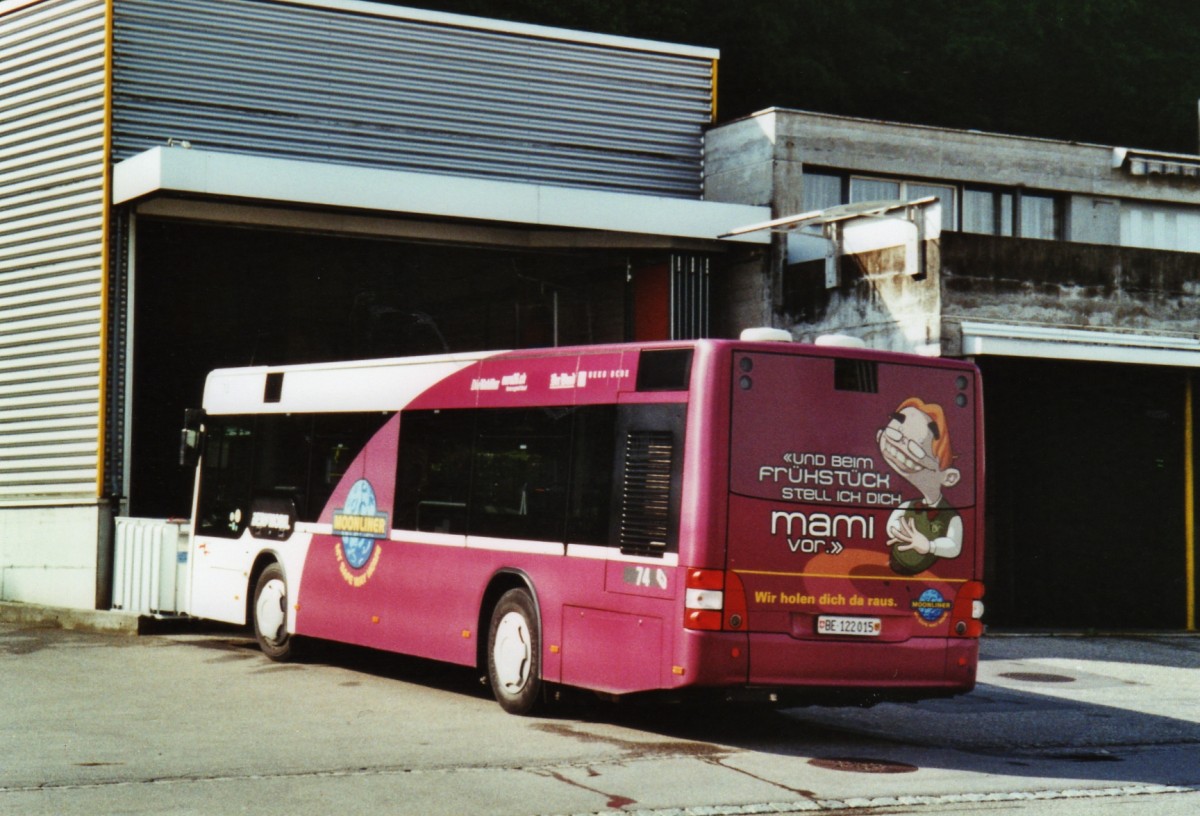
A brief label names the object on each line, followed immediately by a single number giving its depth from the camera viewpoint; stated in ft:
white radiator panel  62.54
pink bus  35.81
